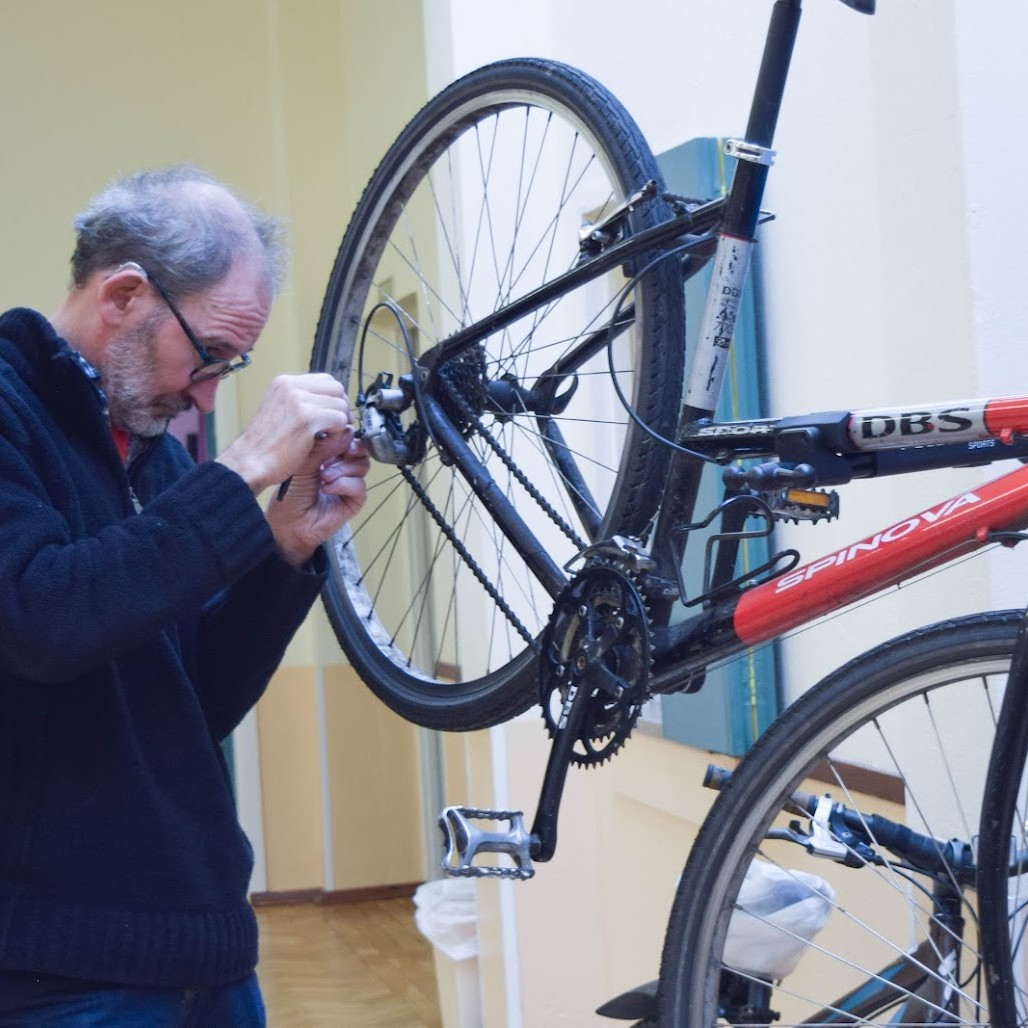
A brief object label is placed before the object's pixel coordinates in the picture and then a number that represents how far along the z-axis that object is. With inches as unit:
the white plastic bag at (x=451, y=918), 131.2
